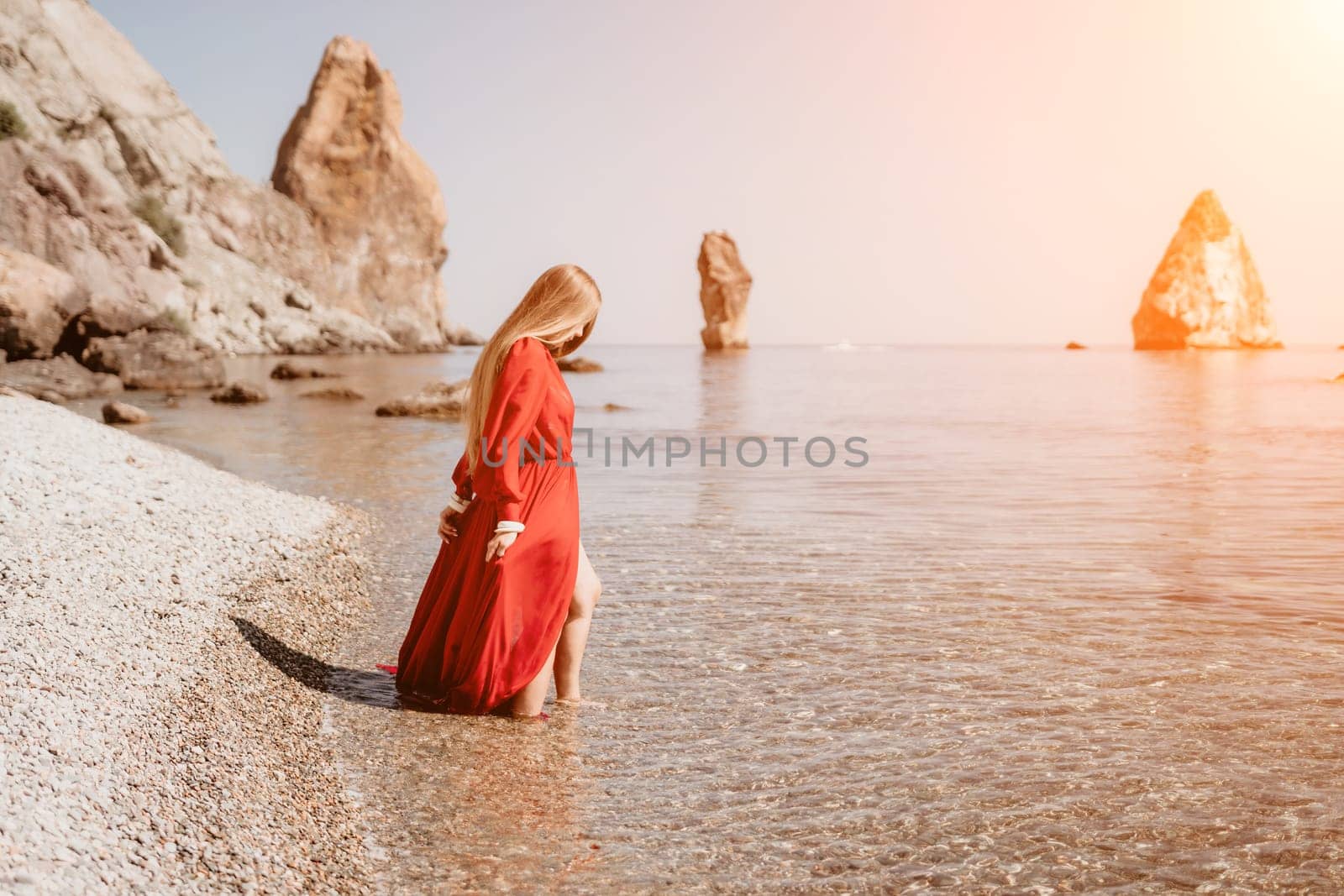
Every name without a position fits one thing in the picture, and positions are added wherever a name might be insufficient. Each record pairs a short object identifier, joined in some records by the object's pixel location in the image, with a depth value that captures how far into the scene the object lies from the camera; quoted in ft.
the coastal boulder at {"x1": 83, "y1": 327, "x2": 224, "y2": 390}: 97.30
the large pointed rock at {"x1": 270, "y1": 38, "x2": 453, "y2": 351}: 328.49
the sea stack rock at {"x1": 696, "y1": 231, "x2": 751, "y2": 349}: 321.32
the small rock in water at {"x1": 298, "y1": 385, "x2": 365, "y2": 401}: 93.76
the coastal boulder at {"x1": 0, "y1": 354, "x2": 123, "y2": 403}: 78.28
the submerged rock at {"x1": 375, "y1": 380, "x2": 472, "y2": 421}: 76.84
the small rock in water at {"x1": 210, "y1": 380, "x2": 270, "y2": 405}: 86.02
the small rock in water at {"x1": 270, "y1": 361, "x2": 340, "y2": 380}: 126.31
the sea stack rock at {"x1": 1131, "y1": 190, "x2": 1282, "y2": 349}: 426.92
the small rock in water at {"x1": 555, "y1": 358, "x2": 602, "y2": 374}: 178.09
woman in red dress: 14.30
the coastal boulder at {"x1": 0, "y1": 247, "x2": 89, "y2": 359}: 89.51
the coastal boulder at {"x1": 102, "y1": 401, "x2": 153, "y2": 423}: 63.87
